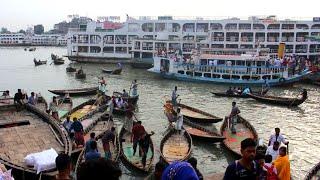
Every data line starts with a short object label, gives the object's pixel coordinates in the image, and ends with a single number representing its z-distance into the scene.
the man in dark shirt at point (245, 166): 5.27
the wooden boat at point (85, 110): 22.44
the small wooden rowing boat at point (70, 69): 52.34
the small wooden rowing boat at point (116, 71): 49.78
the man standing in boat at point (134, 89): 27.95
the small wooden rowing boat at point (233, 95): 32.58
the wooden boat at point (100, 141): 12.66
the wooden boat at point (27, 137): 11.46
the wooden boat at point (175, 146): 14.83
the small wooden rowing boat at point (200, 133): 17.70
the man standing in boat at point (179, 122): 16.91
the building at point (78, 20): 169.38
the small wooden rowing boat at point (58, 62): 65.25
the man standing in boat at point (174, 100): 24.17
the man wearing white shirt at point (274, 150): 11.55
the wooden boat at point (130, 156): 13.84
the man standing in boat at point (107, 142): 13.57
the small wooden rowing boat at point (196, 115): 21.91
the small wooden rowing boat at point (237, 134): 16.94
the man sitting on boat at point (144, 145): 13.95
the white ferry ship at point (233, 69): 40.62
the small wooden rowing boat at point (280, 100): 29.29
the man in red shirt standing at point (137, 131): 14.42
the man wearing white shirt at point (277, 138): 12.48
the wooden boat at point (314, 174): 11.30
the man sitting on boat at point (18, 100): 18.72
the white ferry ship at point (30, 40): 162.90
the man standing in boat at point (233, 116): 18.94
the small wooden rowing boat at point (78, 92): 32.97
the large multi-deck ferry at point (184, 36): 58.09
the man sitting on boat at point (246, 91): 32.56
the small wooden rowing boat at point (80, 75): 46.12
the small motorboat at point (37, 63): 62.99
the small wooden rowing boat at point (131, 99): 26.28
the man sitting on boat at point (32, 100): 21.80
